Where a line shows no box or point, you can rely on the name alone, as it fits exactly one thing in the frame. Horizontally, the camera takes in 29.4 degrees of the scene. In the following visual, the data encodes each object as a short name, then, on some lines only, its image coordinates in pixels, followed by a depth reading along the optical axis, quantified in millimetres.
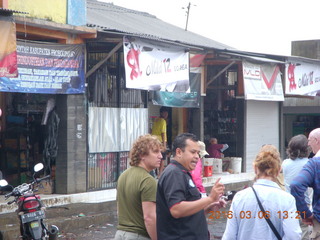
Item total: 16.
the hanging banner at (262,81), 17219
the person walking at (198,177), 8602
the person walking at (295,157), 7738
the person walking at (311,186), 5957
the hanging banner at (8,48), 9875
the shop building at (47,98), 11344
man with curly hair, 5191
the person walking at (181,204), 4809
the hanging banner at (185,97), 14664
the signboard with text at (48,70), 11109
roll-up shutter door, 19422
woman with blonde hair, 4816
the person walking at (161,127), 16062
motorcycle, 8328
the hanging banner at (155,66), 12688
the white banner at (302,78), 19594
